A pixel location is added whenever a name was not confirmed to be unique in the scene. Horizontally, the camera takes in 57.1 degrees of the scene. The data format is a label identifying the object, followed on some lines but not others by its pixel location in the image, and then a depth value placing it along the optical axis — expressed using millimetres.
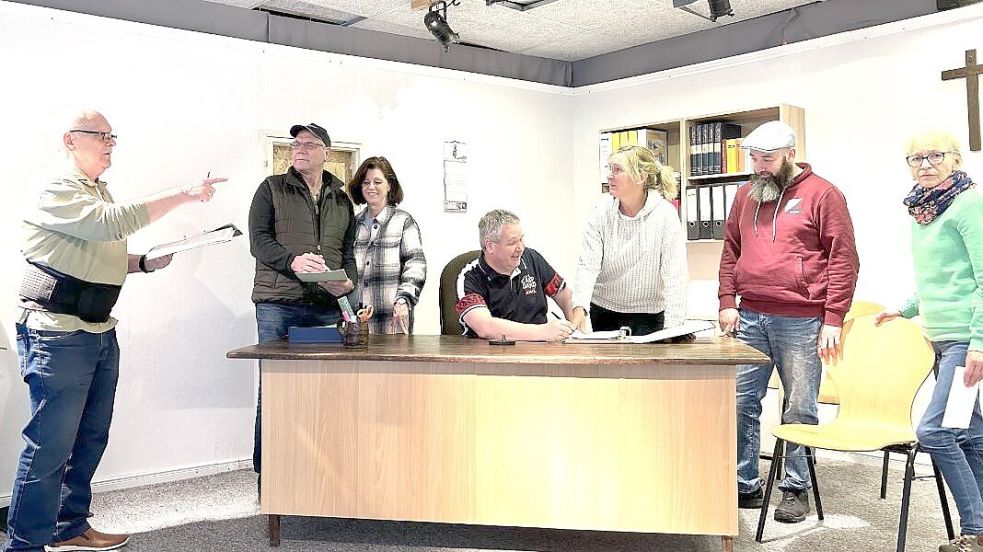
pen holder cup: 3559
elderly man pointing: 3133
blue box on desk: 3656
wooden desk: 3168
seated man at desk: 3588
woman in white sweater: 3854
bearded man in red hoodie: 3664
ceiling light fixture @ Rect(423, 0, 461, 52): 4883
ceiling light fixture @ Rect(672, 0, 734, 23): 4555
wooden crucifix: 4520
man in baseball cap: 4168
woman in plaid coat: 4516
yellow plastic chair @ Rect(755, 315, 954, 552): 3291
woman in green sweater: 3094
